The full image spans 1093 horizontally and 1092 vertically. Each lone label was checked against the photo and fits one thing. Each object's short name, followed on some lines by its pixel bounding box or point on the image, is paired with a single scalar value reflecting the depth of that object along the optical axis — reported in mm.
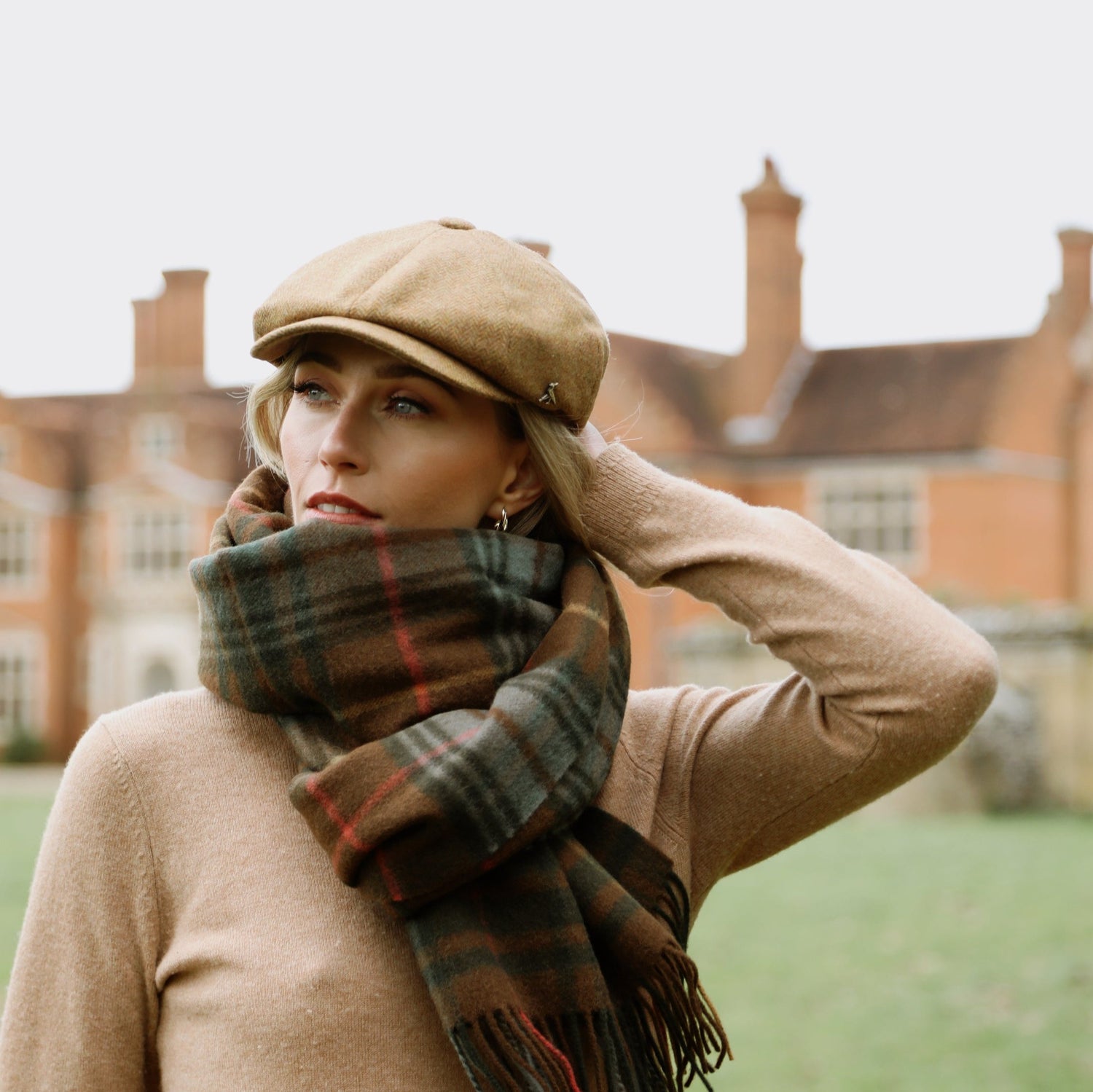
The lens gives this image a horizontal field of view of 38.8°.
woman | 1832
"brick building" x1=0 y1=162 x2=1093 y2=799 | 25484
